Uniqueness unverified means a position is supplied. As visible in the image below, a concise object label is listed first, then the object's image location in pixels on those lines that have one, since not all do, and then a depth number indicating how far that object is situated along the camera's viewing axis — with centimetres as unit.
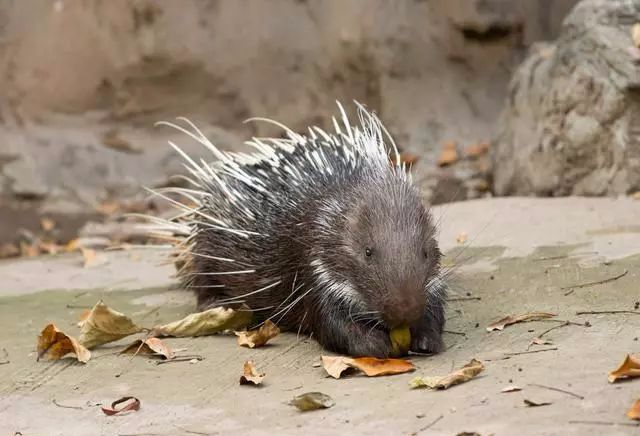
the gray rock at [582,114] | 1411
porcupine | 786
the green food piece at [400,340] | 793
